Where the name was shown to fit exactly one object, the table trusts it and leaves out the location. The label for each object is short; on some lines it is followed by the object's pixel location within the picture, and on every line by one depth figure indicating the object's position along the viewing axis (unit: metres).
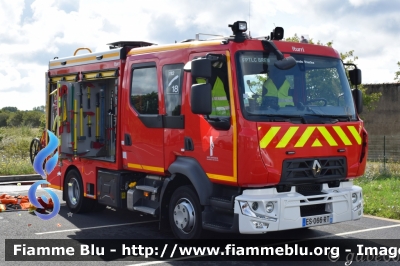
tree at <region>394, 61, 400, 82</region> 31.45
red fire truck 6.96
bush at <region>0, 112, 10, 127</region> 61.78
